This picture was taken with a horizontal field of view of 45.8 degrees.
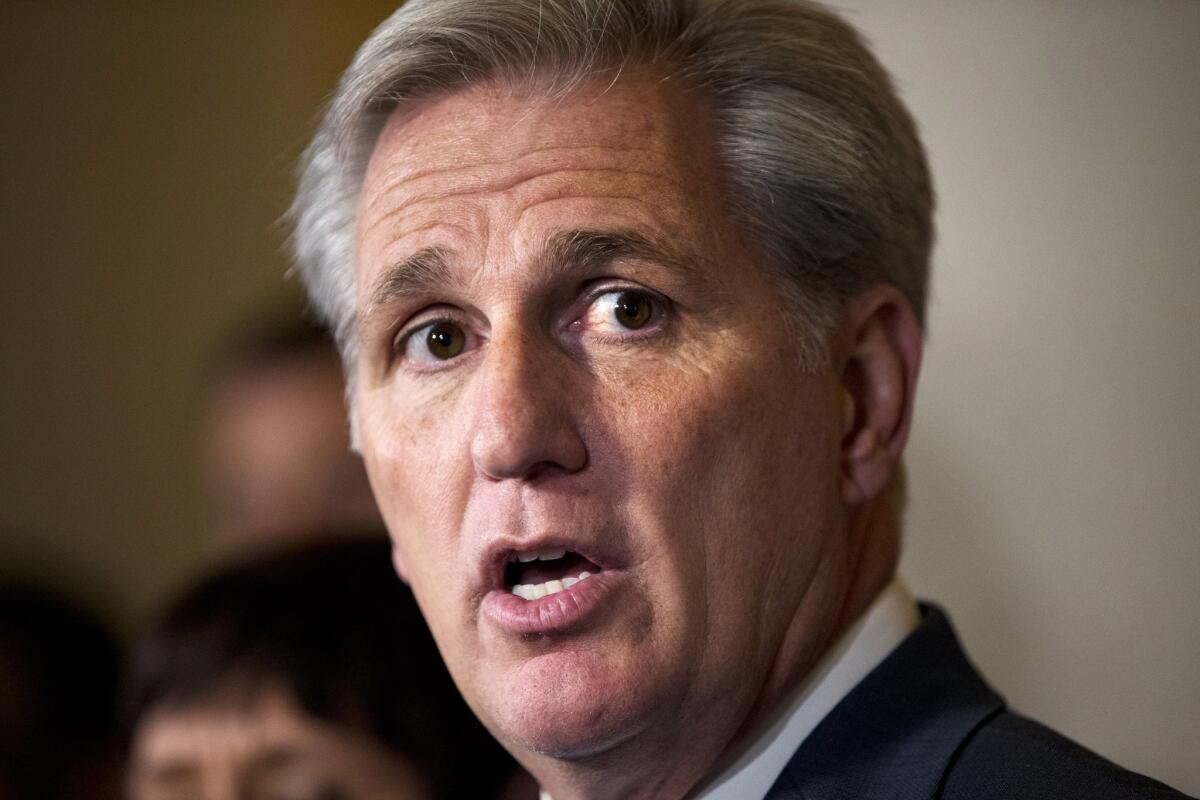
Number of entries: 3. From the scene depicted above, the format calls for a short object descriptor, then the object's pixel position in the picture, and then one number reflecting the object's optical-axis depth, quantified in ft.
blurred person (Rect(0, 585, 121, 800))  10.87
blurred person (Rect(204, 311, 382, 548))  11.29
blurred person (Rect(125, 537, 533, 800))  7.32
